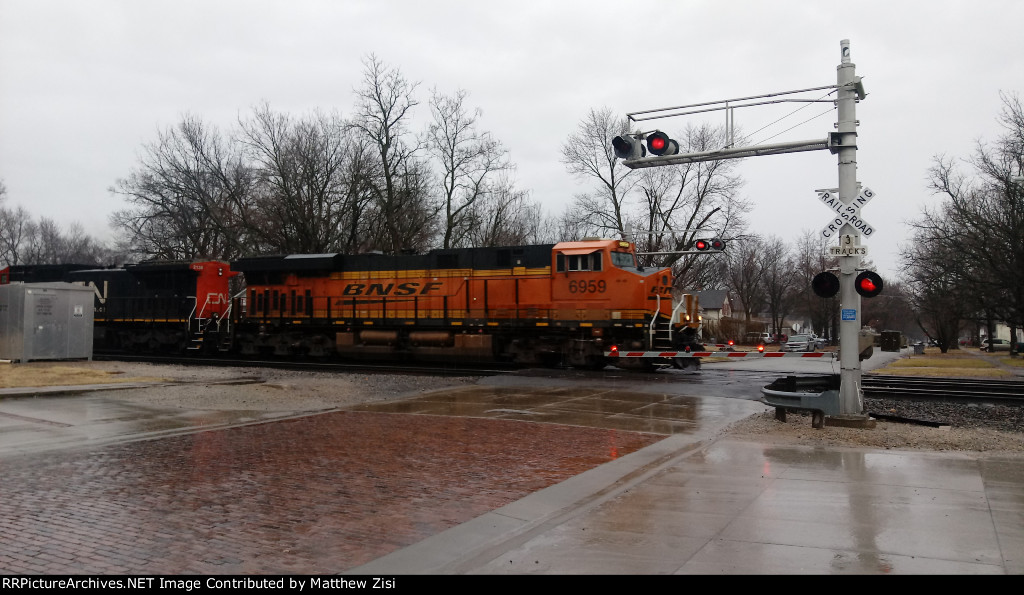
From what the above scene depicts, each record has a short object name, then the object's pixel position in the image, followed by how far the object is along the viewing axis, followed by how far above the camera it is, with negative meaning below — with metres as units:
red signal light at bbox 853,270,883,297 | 9.55 +0.40
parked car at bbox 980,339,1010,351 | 63.90 -3.37
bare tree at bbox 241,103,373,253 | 36.19 +6.67
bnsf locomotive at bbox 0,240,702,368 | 19.75 +0.27
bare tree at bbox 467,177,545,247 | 44.47 +6.62
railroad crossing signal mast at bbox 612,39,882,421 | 9.85 +1.18
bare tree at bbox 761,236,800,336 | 75.19 +3.58
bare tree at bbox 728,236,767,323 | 72.50 +3.93
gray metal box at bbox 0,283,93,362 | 19.11 -0.15
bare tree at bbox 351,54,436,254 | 36.78 +7.04
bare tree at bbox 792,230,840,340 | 68.56 +1.65
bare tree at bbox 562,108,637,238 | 42.91 +8.57
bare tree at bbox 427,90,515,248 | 38.97 +8.61
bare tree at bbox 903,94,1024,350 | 30.86 +3.35
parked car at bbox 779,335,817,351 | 45.84 -2.13
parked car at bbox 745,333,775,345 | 54.96 -2.11
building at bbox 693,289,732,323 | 81.75 +1.33
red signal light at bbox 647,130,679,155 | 12.35 +3.05
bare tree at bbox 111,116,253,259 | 39.47 +6.56
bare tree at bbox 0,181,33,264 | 80.94 +9.73
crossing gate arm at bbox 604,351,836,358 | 14.06 -0.99
